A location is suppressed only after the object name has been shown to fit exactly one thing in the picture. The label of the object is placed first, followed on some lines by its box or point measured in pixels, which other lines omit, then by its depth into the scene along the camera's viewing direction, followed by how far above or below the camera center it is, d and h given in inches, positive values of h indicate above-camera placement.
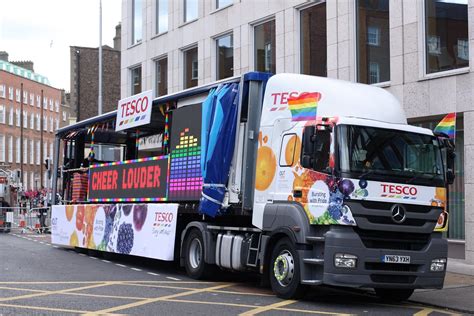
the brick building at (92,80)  1737.2 +303.5
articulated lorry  397.4 +9.1
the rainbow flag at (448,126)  438.0 +47.9
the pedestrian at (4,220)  1179.9 -36.3
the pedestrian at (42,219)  1165.7 -33.8
